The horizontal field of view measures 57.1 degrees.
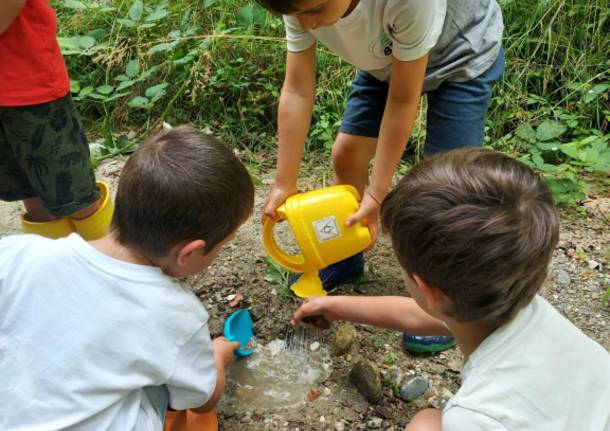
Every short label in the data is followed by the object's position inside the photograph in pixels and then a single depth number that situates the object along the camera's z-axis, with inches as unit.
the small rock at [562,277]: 69.5
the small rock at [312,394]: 56.8
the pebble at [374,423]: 53.9
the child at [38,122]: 52.3
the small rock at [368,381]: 55.4
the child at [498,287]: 33.7
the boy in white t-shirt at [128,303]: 36.8
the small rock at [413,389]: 56.2
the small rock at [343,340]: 60.3
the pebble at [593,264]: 71.8
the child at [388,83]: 52.3
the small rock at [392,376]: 57.6
